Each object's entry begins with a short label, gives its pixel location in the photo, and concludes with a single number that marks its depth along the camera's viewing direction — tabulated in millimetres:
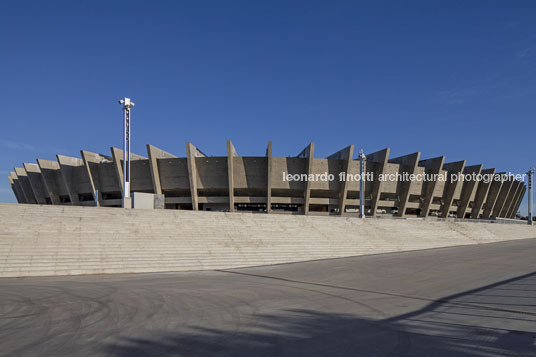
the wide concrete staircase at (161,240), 12844
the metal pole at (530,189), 47722
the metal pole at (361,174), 33078
